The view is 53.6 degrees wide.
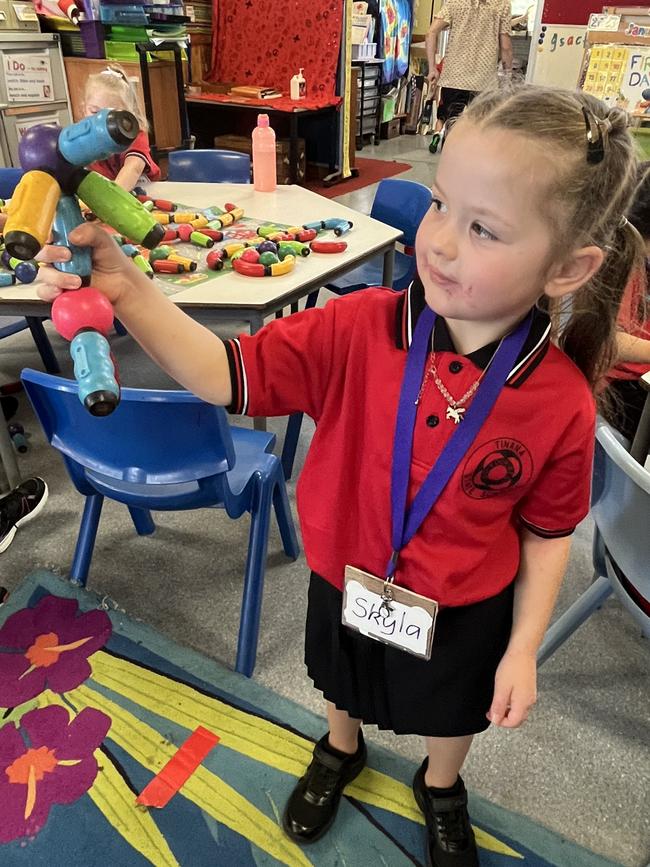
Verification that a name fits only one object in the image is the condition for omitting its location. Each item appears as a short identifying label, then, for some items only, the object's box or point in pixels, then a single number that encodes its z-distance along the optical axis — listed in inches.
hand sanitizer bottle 195.2
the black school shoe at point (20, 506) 67.2
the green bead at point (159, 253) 65.4
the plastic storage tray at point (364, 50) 243.6
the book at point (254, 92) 194.1
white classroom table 59.4
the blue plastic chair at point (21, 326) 87.0
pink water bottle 86.0
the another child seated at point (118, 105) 84.0
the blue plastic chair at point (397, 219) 94.4
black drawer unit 251.6
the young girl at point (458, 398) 24.5
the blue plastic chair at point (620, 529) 36.9
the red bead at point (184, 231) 72.4
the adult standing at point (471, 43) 171.6
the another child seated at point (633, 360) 53.8
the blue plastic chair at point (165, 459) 42.6
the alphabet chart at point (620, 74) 110.7
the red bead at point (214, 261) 65.6
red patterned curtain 192.9
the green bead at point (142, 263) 62.1
